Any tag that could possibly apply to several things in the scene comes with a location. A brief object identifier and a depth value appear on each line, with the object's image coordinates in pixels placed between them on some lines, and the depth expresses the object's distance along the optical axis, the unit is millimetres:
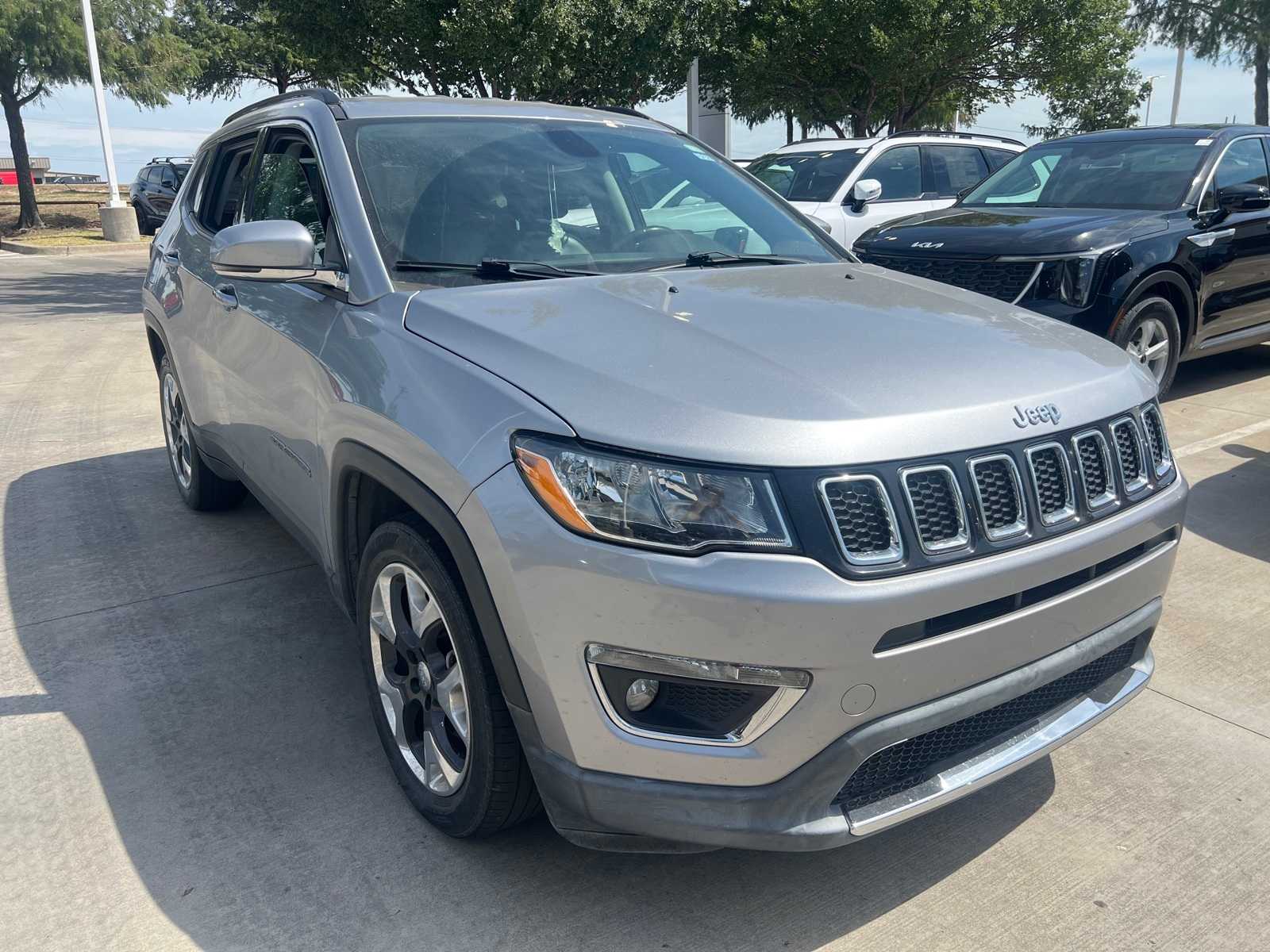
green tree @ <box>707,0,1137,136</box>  18219
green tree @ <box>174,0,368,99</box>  30547
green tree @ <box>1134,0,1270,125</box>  25938
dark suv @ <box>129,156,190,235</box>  23125
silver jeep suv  2053
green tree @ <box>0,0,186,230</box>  22719
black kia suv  6152
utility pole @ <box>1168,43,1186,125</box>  41750
